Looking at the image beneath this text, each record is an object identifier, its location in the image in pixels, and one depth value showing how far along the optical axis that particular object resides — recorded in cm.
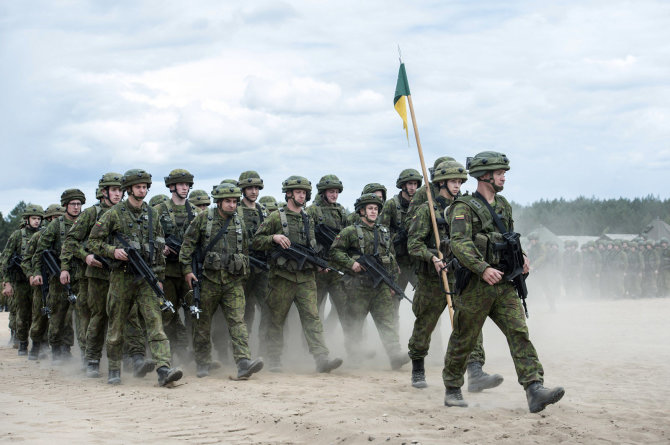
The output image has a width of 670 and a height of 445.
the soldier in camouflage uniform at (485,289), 688
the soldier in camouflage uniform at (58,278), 1237
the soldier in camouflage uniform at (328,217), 1184
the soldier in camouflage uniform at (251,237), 1160
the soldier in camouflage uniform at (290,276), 1030
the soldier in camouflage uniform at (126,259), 941
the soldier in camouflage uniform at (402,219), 1136
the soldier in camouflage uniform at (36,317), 1309
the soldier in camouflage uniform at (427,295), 876
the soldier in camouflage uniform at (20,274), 1397
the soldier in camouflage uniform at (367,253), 1062
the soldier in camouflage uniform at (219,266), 991
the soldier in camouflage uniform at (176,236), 1102
